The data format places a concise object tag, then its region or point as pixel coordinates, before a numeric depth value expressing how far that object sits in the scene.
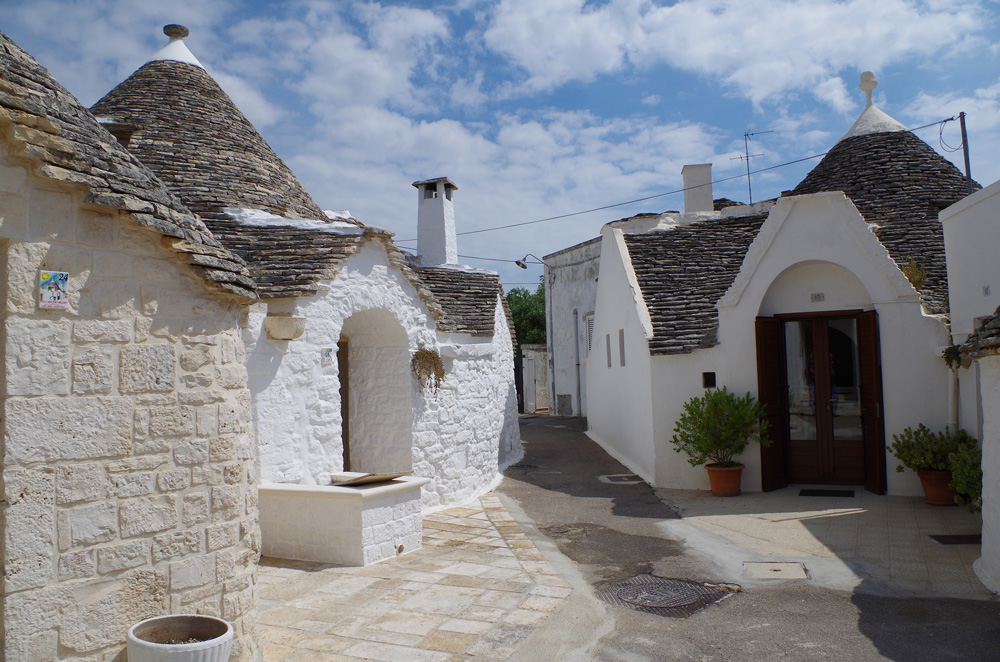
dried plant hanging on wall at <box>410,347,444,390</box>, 9.56
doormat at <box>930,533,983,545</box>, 7.36
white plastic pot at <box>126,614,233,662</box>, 3.58
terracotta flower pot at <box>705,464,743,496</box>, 10.16
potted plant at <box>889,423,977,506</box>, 9.05
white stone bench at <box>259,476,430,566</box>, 7.05
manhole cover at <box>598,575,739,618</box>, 5.85
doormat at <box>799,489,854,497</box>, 10.01
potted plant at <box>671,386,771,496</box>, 10.10
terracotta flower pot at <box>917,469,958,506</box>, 9.05
